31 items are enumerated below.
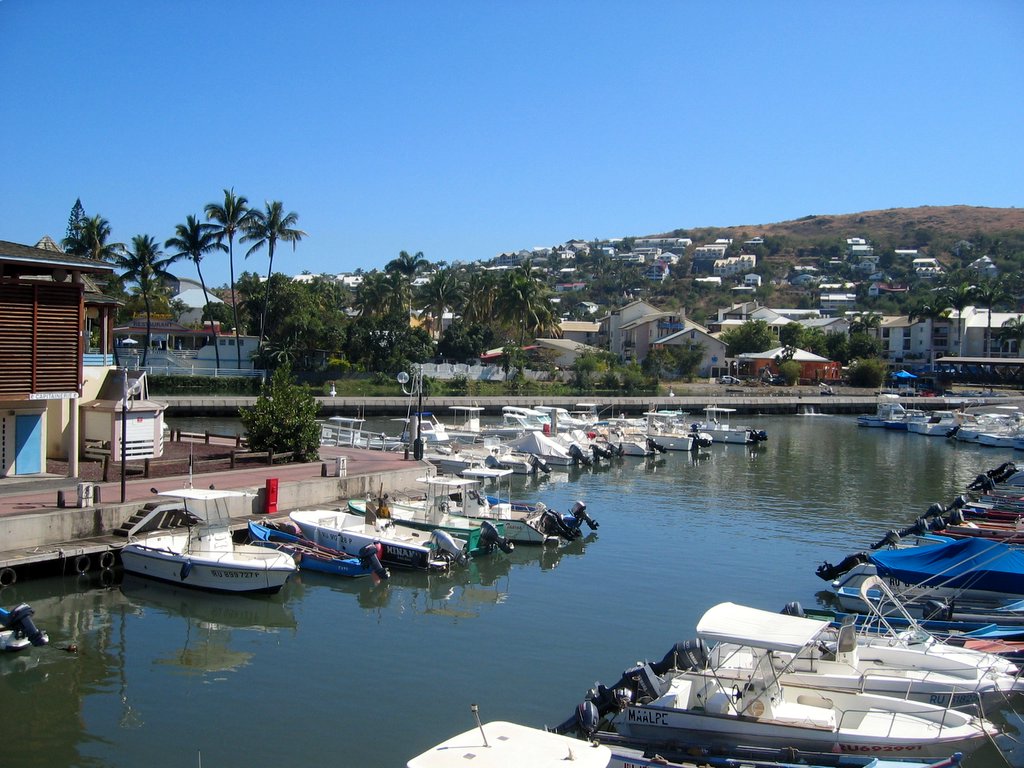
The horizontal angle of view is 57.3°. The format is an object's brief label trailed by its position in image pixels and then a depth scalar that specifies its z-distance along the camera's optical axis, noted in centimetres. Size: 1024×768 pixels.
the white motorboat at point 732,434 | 6894
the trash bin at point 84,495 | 2708
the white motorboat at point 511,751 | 1241
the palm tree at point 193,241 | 8281
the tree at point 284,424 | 3772
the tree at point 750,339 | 12369
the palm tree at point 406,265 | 10938
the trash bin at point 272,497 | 3081
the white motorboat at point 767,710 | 1551
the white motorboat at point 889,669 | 1736
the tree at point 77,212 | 14638
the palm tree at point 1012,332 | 12150
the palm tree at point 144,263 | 8169
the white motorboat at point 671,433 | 6462
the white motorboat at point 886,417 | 8626
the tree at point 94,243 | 8406
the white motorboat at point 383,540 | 2803
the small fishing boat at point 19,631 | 2006
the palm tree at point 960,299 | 12088
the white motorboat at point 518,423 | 6062
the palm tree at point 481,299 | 10588
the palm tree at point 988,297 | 11981
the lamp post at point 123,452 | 2781
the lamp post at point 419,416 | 4306
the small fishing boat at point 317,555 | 2709
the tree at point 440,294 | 10419
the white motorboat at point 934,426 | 8081
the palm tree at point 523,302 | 10400
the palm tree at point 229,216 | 8325
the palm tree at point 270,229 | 8525
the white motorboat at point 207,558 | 2466
